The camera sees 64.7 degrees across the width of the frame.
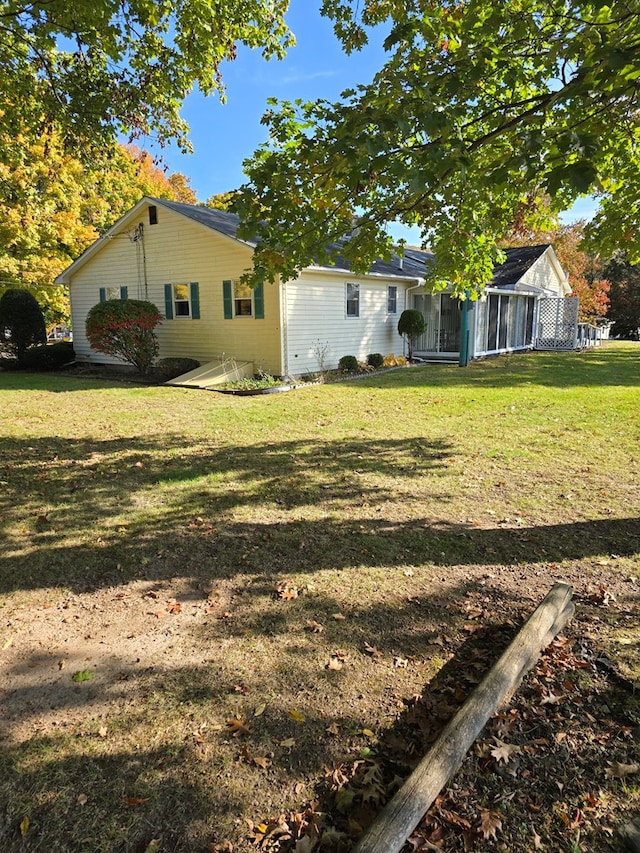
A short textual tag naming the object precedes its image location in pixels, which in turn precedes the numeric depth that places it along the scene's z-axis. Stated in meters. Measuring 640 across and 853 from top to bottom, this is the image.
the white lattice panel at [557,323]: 23.47
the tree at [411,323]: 17.80
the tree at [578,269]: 29.58
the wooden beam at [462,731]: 1.64
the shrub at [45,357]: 18.20
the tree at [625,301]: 35.97
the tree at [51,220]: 17.53
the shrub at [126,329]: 14.44
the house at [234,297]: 14.26
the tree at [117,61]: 6.92
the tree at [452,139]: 3.07
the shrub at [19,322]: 17.73
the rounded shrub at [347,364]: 15.71
